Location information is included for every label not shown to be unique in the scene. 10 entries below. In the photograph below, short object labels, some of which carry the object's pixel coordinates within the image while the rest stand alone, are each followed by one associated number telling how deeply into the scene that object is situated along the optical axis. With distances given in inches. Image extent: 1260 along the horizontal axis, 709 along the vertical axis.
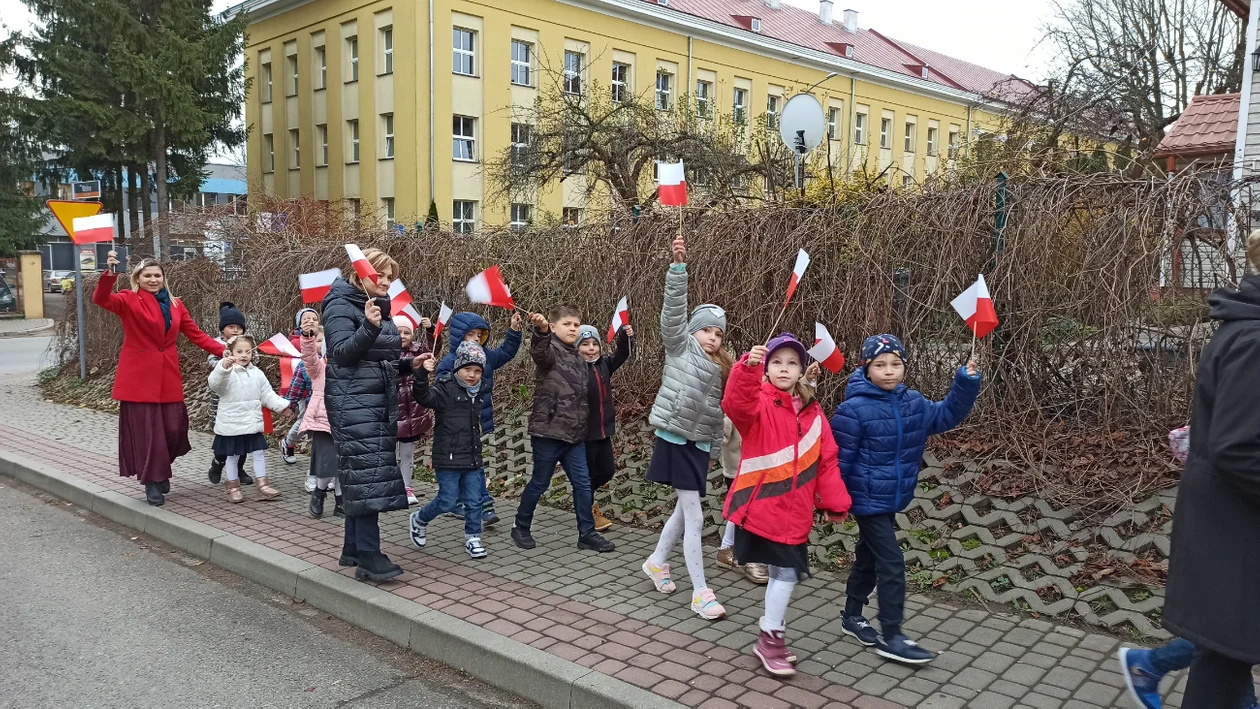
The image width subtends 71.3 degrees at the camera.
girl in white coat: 289.9
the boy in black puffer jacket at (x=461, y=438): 224.5
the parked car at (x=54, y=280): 1982.2
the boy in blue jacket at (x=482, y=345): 229.6
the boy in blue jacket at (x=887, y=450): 160.6
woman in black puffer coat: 198.1
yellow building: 1317.7
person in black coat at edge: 101.0
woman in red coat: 276.2
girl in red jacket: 157.0
